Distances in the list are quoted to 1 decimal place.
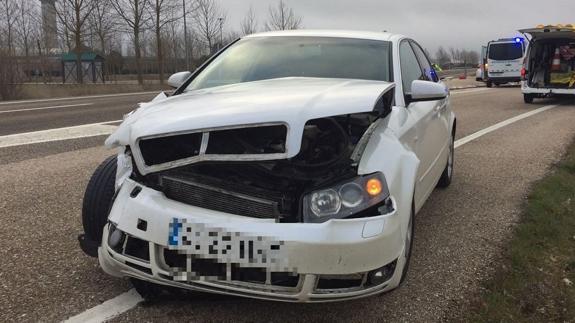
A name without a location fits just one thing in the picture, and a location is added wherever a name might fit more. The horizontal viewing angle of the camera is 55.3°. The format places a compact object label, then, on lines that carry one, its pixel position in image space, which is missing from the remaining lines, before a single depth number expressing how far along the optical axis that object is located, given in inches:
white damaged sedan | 97.6
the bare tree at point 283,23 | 1590.8
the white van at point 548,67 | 645.3
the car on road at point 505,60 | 1047.6
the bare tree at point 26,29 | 1577.3
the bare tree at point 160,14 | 1322.6
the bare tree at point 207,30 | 1604.3
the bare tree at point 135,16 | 1278.3
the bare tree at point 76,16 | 1204.5
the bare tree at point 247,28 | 1696.6
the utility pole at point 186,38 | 1418.1
